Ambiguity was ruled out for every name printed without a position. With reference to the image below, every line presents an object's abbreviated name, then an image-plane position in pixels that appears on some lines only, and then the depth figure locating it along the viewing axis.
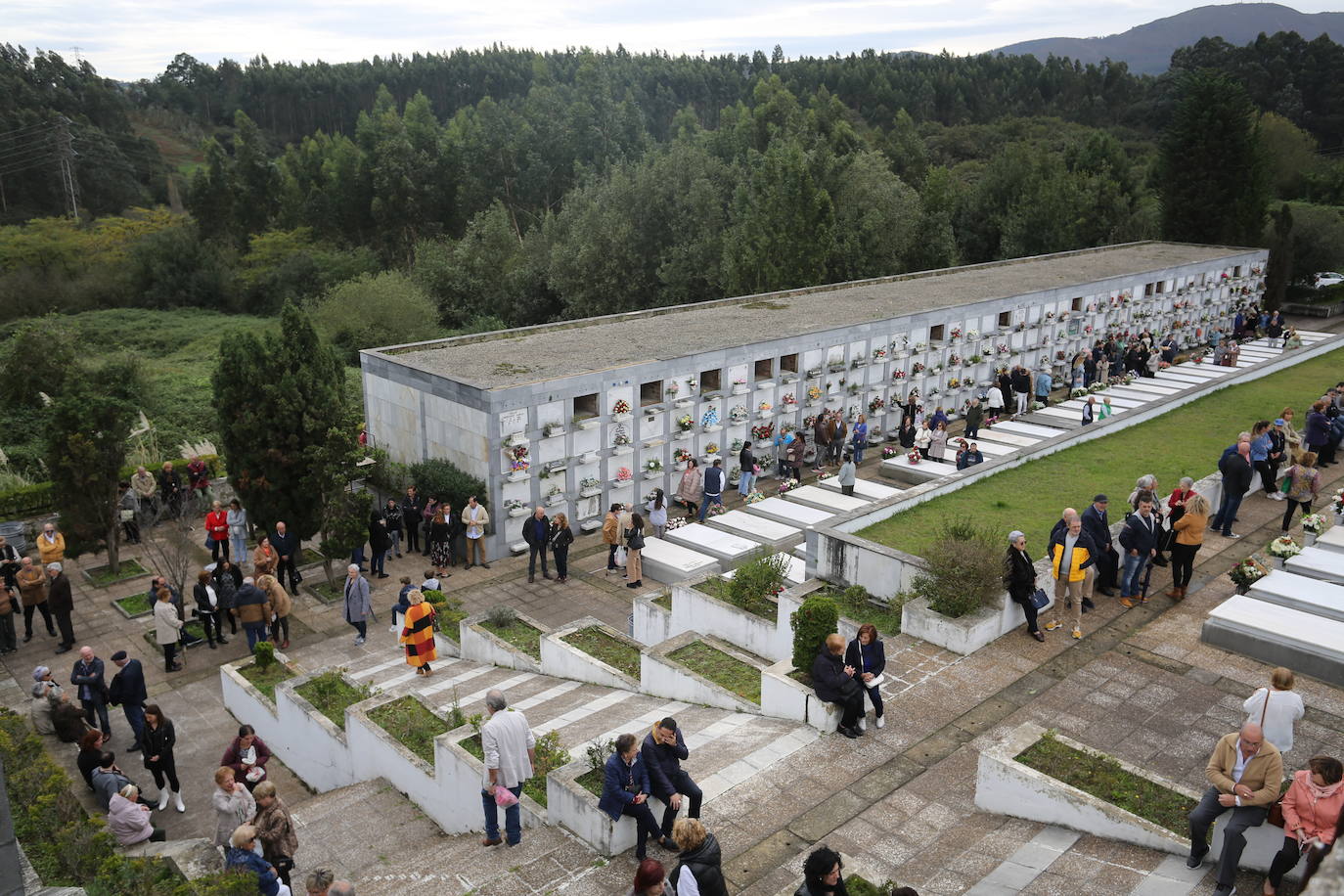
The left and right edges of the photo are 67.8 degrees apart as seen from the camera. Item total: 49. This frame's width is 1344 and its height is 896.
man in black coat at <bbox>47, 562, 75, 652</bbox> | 15.53
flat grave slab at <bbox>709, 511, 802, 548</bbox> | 17.84
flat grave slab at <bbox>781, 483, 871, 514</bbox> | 19.53
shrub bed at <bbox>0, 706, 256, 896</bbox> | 8.34
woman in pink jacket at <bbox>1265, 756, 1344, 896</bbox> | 6.69
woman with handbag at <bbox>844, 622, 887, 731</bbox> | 10.09
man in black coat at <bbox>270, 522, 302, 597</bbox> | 17.45
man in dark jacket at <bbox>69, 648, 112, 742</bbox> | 12.59
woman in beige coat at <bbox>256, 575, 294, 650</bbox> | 15.34
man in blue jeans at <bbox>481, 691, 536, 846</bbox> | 8.73
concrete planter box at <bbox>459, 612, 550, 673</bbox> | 13.86
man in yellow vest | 11.95
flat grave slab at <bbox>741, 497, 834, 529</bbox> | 18.84
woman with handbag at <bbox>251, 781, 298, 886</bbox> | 8.78
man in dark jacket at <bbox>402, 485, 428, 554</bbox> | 19.16
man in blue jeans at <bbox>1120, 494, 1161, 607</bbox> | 12.68
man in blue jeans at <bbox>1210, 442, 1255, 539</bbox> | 14.56
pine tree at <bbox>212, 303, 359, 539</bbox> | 17.14
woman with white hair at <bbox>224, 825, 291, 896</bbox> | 8.19
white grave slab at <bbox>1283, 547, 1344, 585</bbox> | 12.81
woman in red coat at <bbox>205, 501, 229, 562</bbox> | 18.25
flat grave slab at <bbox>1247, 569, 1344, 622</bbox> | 11.85
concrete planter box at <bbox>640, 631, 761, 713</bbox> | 11.34
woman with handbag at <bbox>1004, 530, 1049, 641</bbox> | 11.73
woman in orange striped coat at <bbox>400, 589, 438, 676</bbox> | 13.68
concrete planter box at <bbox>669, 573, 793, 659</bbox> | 12.73
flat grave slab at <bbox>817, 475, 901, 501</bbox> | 20.05
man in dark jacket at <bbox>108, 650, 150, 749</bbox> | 12.32
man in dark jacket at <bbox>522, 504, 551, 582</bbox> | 17.67
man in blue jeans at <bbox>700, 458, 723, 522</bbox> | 19.62
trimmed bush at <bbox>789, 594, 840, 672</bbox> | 10.27
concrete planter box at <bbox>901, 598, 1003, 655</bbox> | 11.72
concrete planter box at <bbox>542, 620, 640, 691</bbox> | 12.58
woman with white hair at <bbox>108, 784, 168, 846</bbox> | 10.12
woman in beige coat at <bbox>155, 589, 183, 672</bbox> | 14.60
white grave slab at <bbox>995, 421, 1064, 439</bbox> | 22.92
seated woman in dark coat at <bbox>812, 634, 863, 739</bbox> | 9.88
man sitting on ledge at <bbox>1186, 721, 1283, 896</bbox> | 7.15
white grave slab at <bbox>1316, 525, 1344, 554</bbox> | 13.78
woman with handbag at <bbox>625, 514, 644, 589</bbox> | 17.12
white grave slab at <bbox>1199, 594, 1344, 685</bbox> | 10.85
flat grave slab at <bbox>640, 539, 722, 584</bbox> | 17.06
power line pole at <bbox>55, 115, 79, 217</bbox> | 68.75
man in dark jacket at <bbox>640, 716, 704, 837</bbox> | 8.17
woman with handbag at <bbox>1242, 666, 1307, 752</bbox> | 7.97
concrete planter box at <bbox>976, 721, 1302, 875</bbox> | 7.83
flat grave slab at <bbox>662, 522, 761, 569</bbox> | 17.28
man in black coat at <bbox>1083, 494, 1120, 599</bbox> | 12.53
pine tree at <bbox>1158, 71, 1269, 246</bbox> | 43.16
